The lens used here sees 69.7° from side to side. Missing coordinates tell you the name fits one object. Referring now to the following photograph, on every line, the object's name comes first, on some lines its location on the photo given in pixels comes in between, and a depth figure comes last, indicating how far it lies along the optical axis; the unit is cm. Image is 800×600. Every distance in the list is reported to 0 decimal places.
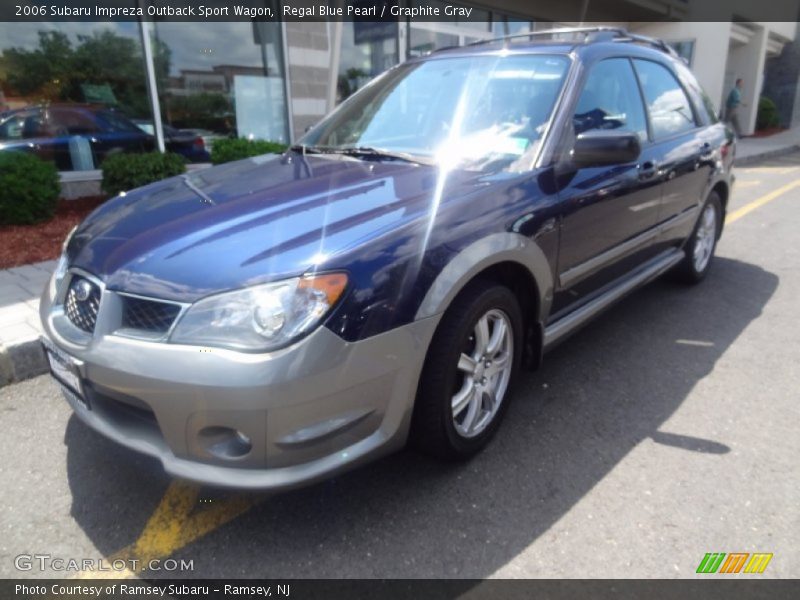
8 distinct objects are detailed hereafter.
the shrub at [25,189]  538
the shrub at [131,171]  581
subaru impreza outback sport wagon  180
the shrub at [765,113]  2128
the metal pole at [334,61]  621
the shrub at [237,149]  650
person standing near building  1758
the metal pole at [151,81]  721
